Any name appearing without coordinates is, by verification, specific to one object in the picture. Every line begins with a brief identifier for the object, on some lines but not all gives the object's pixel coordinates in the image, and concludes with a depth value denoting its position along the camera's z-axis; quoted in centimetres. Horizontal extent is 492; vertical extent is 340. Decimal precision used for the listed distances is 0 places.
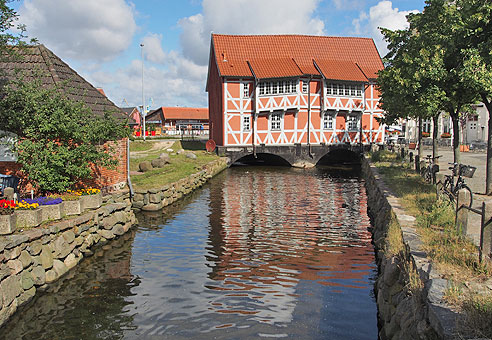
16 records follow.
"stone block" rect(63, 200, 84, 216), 1088
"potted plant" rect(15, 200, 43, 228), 930
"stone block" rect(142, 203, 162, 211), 1697
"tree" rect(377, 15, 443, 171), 1228
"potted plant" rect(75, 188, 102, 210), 1158
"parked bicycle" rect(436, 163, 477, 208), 1037
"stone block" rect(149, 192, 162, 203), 1716
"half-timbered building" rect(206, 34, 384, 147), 3447
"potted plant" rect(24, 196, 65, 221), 1006
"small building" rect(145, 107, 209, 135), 7406
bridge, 3453
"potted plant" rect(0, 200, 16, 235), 854
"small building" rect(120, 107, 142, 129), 7509
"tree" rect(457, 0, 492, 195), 1112
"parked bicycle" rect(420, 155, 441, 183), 1341
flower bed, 873
